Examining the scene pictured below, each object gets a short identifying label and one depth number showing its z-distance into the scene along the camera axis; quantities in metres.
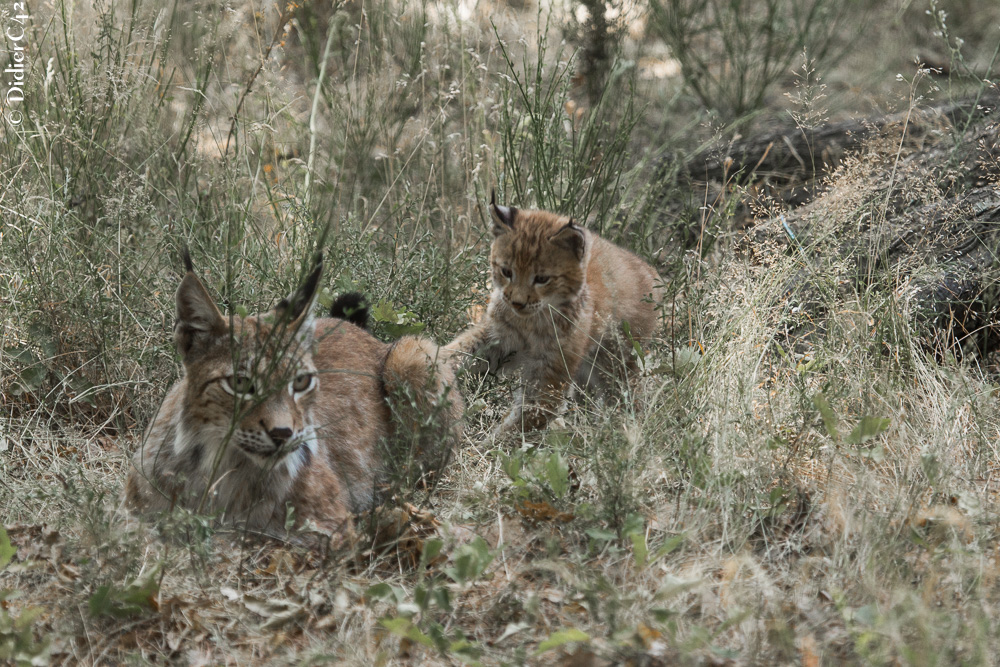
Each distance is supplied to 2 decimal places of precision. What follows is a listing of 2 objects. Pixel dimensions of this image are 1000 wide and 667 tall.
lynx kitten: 9.84
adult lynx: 6.36
